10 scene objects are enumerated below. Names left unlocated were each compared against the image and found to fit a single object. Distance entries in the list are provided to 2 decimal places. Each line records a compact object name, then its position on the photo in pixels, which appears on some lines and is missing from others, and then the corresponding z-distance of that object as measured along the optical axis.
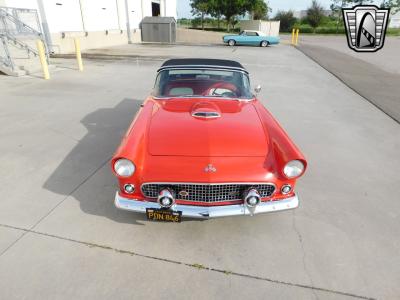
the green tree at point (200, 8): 43.22
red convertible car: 2.49
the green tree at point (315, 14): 47.16
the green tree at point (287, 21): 52.66
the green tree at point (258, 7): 40.88
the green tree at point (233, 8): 41.00
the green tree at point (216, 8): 42.06
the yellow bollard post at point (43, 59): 9.23
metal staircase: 9.89
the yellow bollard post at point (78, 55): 11.11
